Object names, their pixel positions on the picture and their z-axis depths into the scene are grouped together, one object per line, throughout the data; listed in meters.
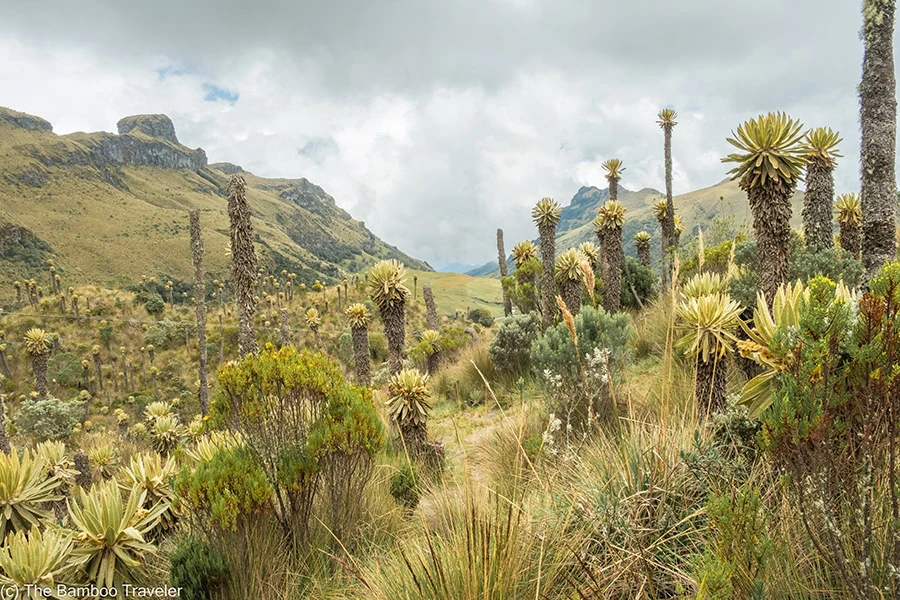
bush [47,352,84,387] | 30.38
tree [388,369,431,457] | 7.20
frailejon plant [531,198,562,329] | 12.32
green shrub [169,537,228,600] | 3.27
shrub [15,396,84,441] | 18.97
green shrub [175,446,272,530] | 3.55
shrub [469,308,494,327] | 47.59
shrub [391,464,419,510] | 5.72
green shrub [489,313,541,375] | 11.38
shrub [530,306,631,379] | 6.66
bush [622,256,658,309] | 15.54
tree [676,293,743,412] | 4.25
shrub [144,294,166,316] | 39.75
